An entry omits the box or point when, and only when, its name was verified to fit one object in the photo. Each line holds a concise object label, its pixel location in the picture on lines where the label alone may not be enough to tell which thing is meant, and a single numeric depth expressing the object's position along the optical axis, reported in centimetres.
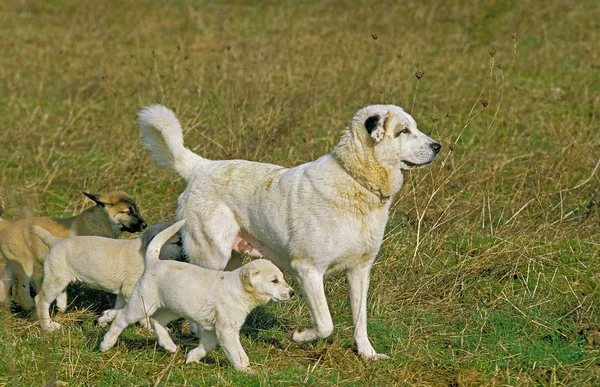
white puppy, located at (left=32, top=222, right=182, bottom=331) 1349
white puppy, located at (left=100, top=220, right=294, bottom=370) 1160
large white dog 1227
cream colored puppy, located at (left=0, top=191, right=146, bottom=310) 1476
